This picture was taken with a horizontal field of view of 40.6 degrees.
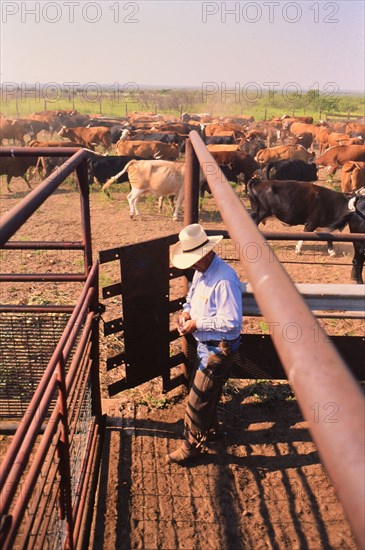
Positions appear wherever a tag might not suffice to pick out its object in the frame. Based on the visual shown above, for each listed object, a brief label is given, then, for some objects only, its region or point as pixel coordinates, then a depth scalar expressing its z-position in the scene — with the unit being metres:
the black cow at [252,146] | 18.97
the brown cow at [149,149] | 16.55
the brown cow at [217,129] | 24.50
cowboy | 3.17
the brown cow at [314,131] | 24.14
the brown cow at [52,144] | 14.40
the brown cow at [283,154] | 17.42
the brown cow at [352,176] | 12.98
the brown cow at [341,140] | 20.75
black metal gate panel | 3.53
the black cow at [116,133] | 24.58
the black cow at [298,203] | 9.40
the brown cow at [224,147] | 17.35
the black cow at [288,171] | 14.42
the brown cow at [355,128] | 28.06
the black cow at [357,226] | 7.86
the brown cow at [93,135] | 22.58
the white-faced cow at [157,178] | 12.06
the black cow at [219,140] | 20.78
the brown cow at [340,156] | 17.03
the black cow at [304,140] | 24.65
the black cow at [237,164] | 14.41
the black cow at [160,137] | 20.44
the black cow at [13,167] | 13.20
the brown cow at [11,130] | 24.62
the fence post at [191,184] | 3.52
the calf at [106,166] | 14.14
